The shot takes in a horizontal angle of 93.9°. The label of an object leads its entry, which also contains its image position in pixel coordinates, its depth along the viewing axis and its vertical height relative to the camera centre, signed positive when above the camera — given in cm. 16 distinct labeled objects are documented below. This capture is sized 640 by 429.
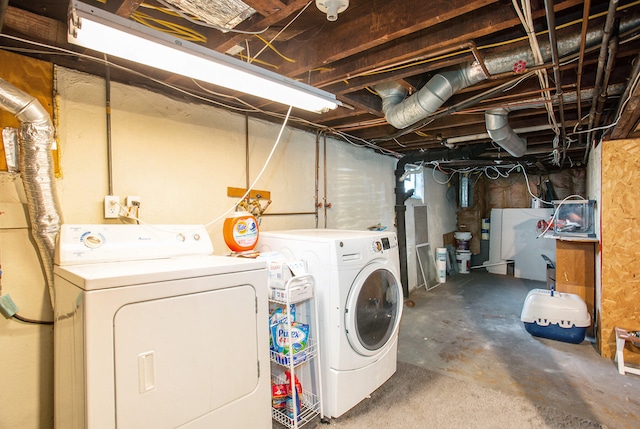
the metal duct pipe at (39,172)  138 +21
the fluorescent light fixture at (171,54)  107 +69
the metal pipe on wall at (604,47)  113 +75
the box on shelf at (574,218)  333 -9
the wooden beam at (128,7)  121 +87
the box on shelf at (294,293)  179 -50
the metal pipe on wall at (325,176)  334 +41
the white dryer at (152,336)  106 -50
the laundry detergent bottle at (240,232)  208 -13
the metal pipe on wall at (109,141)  179 +44
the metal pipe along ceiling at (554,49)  112 +75
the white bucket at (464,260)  629 -103
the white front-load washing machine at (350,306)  193 -65
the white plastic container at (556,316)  301 -109
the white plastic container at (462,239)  620 -58
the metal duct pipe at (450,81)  147 +82
